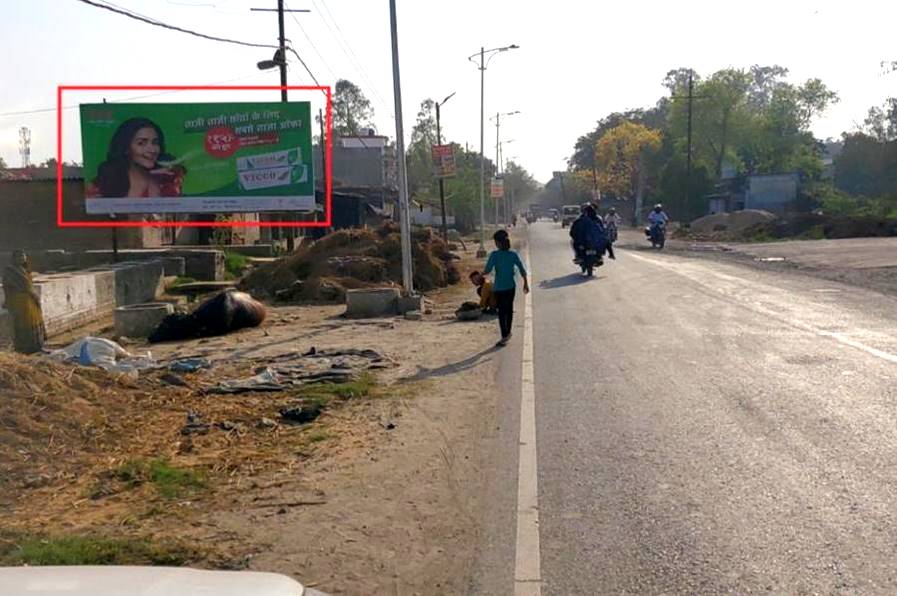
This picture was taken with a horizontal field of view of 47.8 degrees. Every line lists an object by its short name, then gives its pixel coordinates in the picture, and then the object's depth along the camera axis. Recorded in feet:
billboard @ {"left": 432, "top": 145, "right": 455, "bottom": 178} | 123.85
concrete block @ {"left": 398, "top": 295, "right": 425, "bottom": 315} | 62.80
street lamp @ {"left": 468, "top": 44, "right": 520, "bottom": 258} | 149.04
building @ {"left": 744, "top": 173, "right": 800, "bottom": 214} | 240.94
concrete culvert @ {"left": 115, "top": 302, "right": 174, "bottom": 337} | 55.26
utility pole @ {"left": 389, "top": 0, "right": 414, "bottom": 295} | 61.31
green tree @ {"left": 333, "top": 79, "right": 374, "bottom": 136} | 320.91
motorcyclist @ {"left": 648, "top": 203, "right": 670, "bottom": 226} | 130.31
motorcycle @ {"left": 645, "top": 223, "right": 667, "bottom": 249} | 131.85
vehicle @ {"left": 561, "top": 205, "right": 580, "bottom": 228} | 278.52
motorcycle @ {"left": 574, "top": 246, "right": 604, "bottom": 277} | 83.10
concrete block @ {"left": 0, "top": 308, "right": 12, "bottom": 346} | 49.14
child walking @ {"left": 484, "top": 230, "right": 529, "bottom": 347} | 46.57
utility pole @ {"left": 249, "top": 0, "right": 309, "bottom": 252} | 100.01
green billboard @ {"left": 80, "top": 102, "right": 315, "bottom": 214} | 89.66
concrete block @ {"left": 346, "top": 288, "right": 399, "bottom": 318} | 62.64
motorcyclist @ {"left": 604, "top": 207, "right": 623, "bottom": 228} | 115.16
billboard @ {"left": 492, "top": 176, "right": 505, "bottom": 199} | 155.12
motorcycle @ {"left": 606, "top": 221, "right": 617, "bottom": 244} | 110.32
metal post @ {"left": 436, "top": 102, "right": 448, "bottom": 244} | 146.92
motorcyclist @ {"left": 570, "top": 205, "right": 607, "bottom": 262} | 82.12
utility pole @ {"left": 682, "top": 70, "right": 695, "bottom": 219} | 264.93
